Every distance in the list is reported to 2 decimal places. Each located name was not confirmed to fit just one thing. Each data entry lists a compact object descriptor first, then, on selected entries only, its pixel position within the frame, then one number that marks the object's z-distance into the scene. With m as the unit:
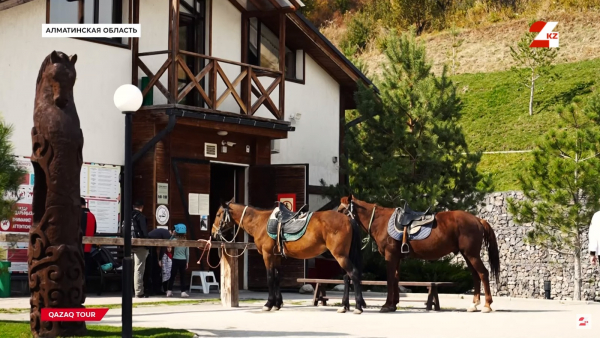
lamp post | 10.17
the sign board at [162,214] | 18.77
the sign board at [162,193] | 18.81
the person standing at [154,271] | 18.06
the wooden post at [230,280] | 15.78
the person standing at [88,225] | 16.81
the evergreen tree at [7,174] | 11.09
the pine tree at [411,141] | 21.84
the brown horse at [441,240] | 15.26
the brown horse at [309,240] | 14.60
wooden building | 18.67
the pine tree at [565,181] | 22.09
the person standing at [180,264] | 18.03
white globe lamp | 10.47
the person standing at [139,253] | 17.27
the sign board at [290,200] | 20.61
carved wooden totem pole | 10.29
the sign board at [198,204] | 19.64
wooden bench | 15.50
